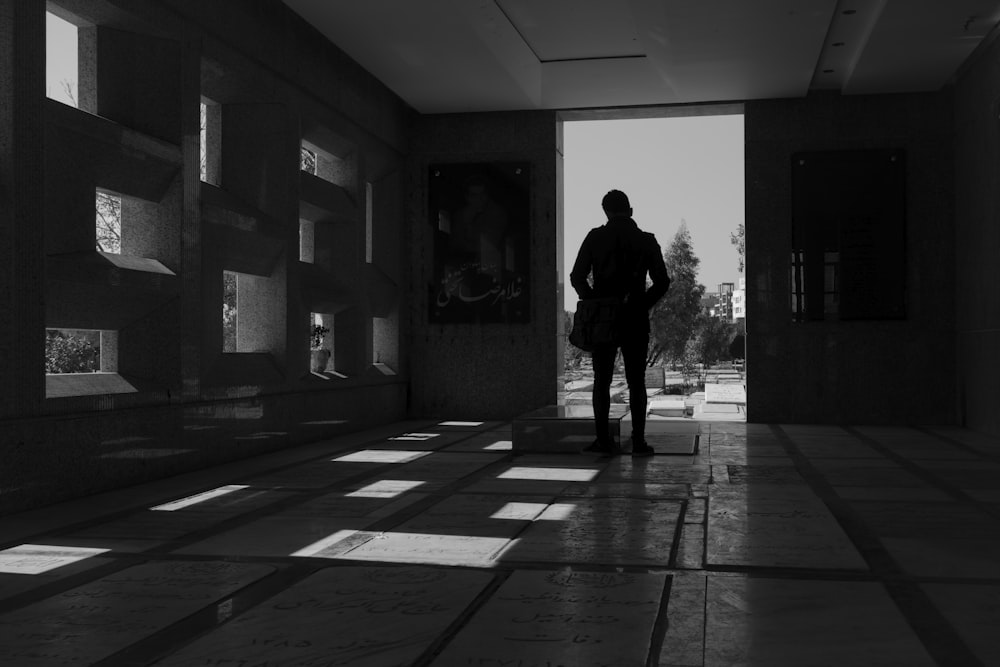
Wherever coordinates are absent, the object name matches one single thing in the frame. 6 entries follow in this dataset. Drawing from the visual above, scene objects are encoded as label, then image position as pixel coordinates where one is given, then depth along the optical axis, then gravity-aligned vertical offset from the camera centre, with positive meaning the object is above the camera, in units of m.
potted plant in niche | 10.72 +0.02
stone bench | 8.43 -0.62
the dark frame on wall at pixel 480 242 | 13.05 +1.39
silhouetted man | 7.84 +0.55
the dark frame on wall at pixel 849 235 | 12.12 +1.35
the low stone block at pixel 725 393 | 15.26 -0.60
